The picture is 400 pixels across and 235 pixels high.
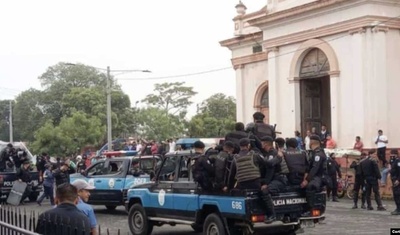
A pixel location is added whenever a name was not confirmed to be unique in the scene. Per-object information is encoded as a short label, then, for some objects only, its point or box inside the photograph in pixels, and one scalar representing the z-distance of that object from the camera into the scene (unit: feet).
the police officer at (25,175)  72.95
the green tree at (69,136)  181.78
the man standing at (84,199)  24.44
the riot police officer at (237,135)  38.91
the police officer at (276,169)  36.01
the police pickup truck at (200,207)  35.77
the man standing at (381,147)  76.54
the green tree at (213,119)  225.15
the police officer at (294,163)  37.58
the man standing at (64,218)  20.25
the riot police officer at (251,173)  35.04
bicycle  72.09
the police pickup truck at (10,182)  73.41
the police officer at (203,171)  37.58
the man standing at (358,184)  61.62
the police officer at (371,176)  59.21
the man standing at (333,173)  66.03
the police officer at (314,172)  37.32
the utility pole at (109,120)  117.35
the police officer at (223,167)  36.91
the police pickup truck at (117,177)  58.59
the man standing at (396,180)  55.98
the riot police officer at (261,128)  39.93
